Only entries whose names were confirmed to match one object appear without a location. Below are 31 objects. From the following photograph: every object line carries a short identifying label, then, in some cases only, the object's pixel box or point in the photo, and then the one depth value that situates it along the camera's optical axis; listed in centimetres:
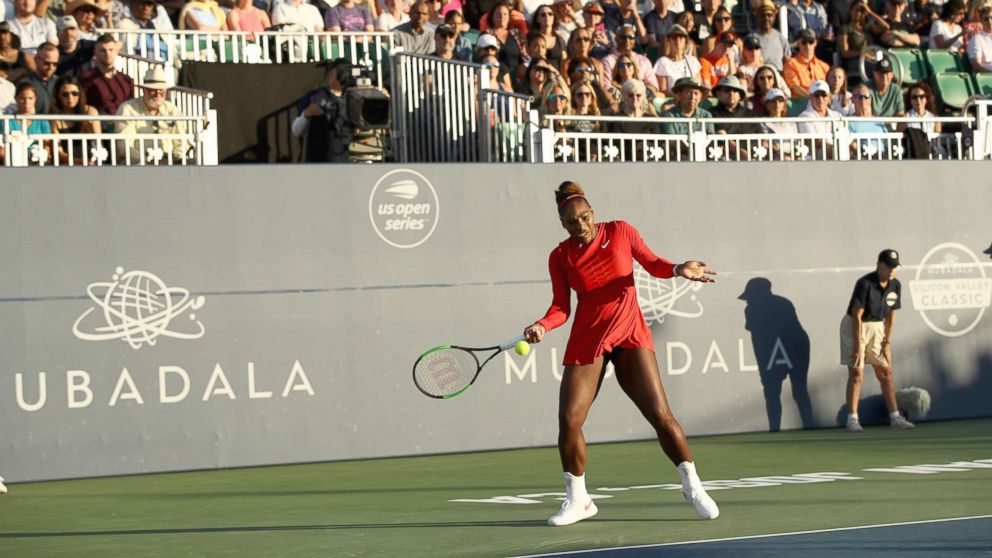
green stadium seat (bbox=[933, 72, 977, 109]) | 2131
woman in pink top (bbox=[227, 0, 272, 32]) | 1866
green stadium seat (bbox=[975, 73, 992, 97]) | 2162
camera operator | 1686
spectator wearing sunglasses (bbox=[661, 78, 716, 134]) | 1808
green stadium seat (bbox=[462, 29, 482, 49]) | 1956
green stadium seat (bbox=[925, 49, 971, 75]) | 2181
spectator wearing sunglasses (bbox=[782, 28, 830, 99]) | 2117
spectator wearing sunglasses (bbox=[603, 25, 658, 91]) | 1992
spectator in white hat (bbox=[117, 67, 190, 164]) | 1552
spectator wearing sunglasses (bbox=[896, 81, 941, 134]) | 1988
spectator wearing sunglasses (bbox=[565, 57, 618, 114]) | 1853
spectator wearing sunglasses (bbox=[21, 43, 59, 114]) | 1639
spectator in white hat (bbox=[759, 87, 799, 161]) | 1831
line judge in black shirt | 1697
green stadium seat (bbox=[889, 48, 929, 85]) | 2162
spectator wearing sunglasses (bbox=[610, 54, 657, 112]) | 1944
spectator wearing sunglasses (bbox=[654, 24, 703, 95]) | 2033
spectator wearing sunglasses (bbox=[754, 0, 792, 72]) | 2191
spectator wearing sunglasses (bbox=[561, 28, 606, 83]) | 1898
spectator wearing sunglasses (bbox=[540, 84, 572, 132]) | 1731
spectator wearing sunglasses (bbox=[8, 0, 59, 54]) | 1788
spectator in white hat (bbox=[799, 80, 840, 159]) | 1872
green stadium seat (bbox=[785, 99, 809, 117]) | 2033
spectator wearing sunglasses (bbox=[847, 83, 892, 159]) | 1917
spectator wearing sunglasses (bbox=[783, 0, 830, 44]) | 2331
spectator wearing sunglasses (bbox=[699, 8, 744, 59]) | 2130
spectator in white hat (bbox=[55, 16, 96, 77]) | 1694
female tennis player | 1029
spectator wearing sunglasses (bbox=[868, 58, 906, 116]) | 2016
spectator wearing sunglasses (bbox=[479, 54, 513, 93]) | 1792
